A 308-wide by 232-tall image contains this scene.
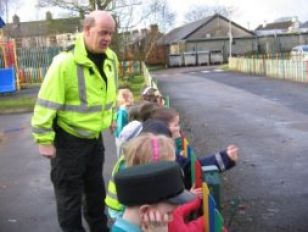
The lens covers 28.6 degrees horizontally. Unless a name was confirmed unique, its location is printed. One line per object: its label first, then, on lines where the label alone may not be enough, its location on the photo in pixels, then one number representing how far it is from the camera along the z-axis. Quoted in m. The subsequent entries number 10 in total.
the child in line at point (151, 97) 6.12
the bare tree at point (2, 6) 65.36
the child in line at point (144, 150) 2.64
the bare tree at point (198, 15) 108.41
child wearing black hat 2.13
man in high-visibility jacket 4.39
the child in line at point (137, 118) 4.46
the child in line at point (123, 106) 5.86
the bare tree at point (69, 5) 40.28
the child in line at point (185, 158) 4.02
